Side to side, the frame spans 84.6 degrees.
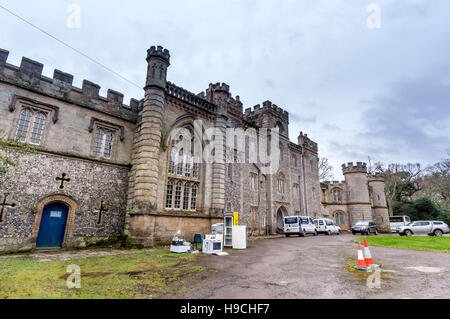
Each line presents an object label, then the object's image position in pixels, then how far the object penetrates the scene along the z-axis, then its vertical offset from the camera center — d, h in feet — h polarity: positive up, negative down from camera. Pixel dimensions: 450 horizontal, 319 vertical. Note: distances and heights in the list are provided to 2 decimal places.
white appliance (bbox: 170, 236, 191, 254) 38.45 -4.57
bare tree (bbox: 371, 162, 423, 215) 144.36 +22.54
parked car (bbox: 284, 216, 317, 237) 78.07 -2.12
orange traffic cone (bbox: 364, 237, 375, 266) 25.78 -3.71
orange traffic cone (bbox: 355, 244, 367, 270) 24.98 -4.17
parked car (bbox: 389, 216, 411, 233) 111.86 +0.11
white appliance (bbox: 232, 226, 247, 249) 45.80 -3.52
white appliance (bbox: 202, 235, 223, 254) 39.38 -4.25
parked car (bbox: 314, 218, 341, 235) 90.74 -2.26
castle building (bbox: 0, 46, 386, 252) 39.27 +9.84
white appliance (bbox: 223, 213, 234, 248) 47.26 -2.51
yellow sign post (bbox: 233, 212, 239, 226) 51.77 -0.05
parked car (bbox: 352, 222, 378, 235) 96.43 -2.87
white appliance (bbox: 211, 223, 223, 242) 48.73 -2.14
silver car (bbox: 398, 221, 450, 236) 81.00 -2.11
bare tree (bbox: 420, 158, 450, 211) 132.46 +20.47
